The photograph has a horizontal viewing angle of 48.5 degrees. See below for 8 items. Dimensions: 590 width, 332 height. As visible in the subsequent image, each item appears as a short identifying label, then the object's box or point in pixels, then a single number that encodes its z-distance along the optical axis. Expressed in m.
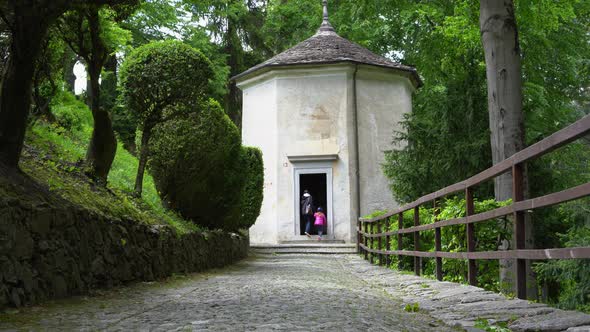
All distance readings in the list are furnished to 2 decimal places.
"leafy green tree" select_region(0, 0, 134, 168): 6.84
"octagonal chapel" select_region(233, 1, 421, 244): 24.16
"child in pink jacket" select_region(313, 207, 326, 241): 23.70
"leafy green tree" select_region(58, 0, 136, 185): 9.60
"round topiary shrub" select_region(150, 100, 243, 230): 12.73
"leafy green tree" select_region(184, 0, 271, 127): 32.16
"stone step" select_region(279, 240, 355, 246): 23.41
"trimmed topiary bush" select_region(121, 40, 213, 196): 11.46
